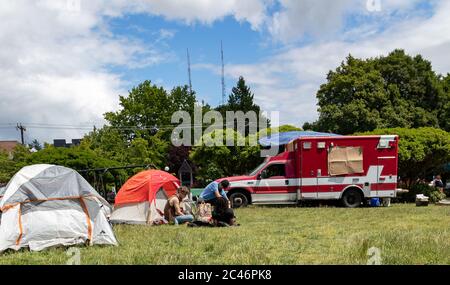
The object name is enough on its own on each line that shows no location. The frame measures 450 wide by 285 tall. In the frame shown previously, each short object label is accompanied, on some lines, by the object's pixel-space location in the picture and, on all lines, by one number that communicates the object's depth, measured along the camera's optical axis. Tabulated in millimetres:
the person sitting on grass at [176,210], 14008
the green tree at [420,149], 22500
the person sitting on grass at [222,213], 12883
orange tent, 14781
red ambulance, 19766
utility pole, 61969
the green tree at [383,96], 35531
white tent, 9367
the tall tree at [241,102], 61938
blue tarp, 25500
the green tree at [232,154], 28562
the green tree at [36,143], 79062
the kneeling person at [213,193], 13342
